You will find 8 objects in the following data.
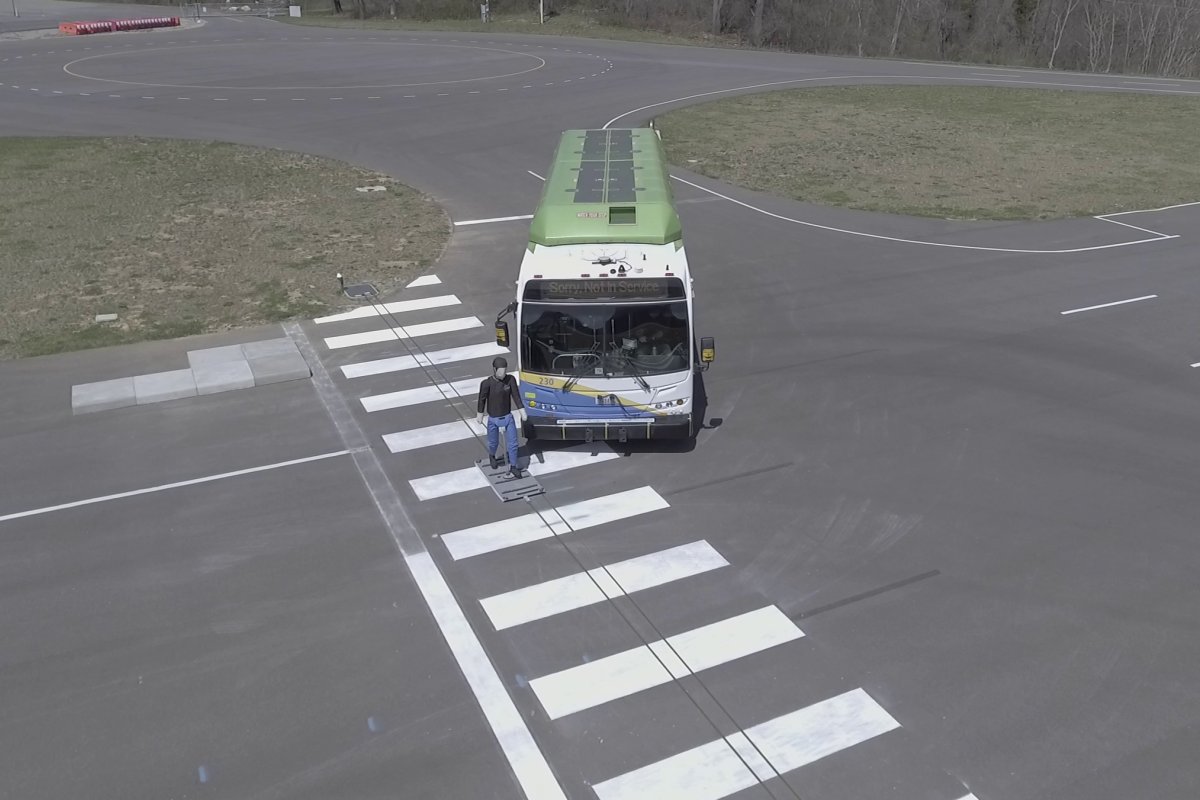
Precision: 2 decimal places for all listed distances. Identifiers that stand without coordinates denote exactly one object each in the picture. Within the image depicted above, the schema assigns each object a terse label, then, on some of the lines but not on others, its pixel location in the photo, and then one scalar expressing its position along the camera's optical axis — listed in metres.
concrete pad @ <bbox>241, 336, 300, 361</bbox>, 19.22
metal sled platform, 14.53
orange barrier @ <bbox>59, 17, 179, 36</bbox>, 69.12
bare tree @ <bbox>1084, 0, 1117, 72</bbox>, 78.00
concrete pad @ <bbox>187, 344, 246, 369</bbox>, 18.95
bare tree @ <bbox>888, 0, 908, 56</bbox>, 77.38
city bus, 14.85
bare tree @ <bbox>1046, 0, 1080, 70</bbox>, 78.38
